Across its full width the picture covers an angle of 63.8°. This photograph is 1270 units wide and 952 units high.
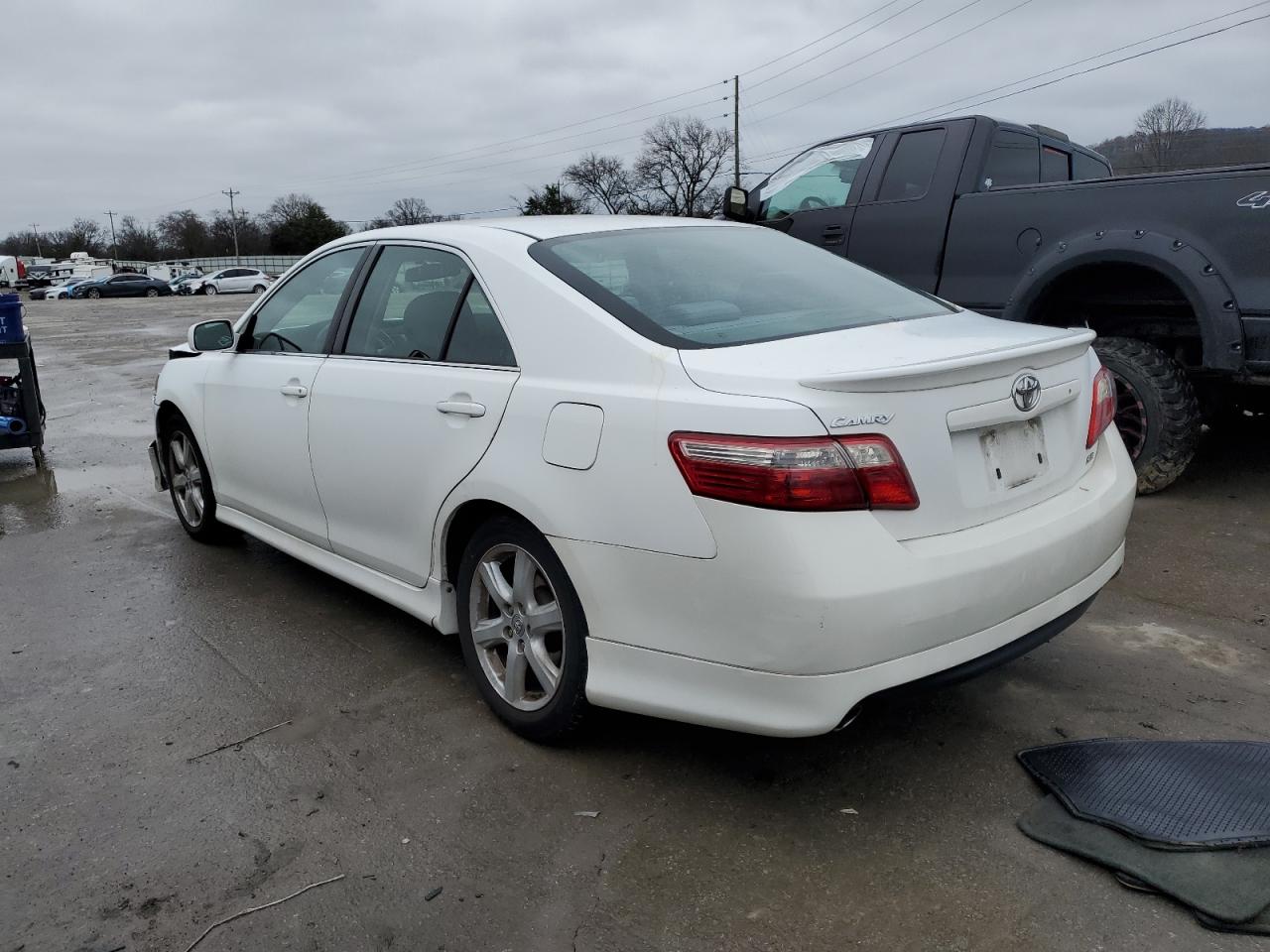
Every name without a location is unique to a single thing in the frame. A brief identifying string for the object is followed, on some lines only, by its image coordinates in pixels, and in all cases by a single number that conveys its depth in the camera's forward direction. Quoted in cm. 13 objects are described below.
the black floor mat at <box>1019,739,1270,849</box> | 253
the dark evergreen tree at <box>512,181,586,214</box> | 7131
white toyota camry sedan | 242
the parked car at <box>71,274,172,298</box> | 5550
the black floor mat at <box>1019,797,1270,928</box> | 228
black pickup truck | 489
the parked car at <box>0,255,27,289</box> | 6228
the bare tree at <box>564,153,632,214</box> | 7750
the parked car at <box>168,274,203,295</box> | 5747
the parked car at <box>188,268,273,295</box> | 5481
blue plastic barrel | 730
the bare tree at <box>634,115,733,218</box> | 7500
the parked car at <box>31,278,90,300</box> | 5666
